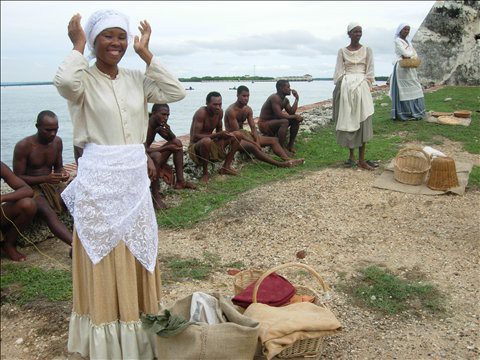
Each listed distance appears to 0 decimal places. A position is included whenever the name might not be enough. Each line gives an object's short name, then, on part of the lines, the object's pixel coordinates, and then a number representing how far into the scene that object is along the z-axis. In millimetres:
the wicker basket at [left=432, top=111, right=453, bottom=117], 9447
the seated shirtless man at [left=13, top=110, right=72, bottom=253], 4129
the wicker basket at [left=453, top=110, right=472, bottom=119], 9219
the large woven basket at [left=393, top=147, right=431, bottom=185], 5654
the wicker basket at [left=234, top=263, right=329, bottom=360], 2436
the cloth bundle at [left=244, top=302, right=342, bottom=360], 2354
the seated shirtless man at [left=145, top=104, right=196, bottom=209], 5453
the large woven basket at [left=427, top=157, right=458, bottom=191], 5418
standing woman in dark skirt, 9500
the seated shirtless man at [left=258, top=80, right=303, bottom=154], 7488
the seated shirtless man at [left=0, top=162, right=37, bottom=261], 3807
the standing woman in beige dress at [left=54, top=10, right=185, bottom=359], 2285
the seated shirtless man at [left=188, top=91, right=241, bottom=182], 6289
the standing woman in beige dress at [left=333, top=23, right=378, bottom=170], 6184
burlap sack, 2244
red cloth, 2766
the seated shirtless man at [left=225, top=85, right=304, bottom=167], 6926
